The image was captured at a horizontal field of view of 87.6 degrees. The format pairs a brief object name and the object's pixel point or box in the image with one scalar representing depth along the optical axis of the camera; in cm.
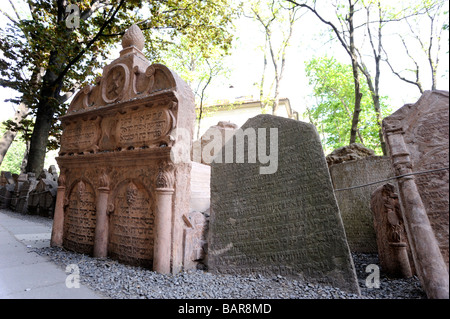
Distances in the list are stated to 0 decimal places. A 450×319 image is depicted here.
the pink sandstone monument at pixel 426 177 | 188
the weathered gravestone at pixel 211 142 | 796
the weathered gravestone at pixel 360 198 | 419
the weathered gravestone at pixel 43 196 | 748
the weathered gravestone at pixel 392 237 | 273
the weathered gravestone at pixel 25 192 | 824
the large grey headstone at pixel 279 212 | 241
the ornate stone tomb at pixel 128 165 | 306
